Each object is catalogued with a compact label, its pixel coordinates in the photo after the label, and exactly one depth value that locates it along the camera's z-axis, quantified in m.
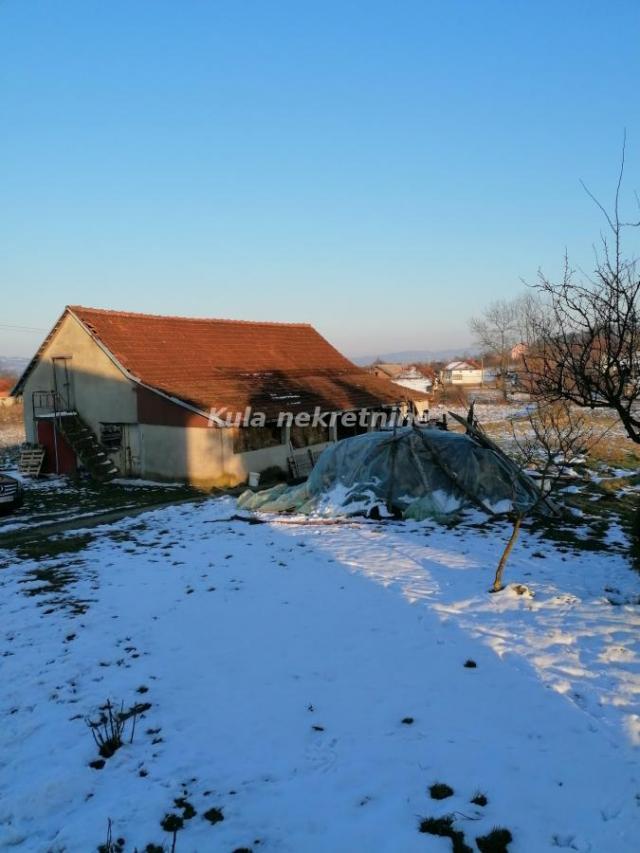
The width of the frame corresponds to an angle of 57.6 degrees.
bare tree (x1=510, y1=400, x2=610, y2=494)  9.30
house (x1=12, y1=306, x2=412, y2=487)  20.94
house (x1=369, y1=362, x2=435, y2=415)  74.56
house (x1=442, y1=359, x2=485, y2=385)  99.38
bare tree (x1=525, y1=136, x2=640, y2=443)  6.62
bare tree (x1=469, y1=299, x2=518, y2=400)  73.03
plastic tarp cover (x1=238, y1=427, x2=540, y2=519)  14.76
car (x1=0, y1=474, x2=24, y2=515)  16.14
